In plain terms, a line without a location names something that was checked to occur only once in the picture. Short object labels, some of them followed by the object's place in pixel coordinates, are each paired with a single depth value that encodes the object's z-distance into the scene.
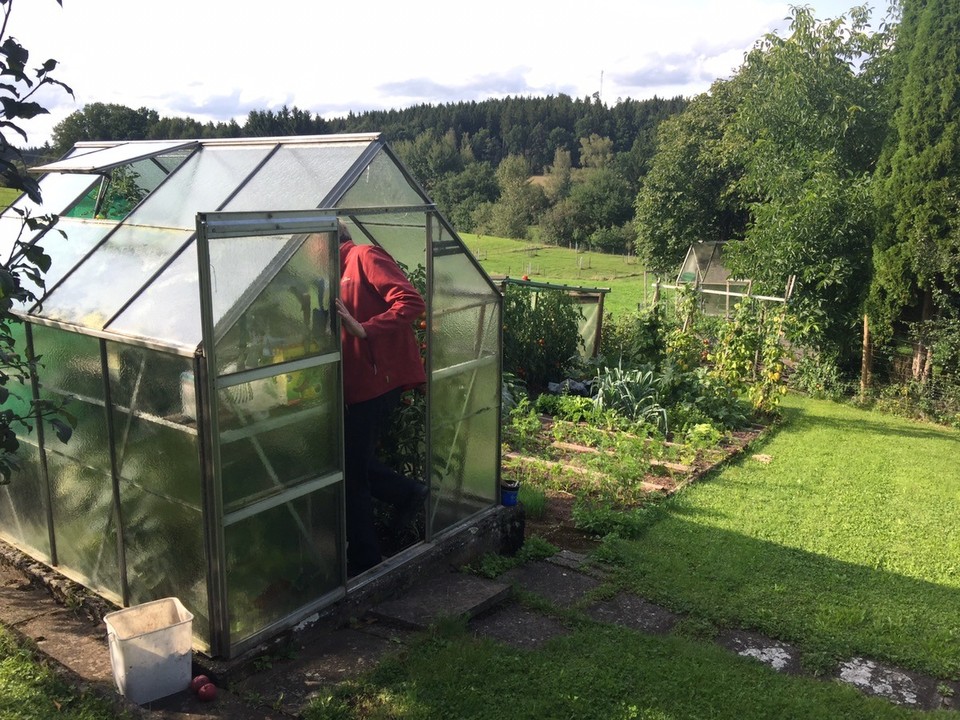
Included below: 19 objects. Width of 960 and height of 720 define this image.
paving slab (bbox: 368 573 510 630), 4.54
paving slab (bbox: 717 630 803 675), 4.49
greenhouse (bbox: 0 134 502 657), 3.70
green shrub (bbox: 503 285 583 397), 11.02
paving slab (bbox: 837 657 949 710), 4.18
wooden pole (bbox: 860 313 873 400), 11.59
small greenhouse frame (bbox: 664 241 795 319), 15.76
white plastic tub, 3.54
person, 4.53
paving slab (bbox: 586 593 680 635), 4.87
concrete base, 4.04
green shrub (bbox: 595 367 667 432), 9.33
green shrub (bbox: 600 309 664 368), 11.07
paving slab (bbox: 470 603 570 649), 4.53
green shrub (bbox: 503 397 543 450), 8.62
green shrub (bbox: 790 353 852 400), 11.88
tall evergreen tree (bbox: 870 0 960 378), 10.61
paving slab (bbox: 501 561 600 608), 5.18
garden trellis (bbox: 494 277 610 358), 11.51
